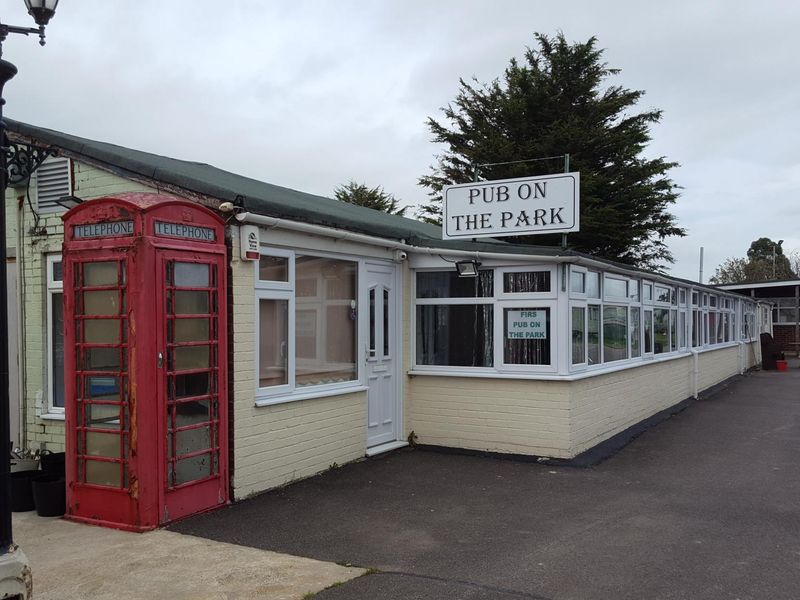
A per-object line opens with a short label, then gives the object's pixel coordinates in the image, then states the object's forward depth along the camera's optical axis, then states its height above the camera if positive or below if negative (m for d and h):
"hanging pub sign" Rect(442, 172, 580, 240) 8.66 +1.30
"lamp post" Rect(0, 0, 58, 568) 3.73 -0.45
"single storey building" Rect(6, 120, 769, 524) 6.99 -0.26
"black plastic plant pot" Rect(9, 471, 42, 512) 6.60 -1.74
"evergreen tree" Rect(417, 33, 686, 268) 29.97 +7.19
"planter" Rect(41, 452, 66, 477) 6.87 -1.52
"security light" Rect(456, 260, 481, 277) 9.24 +0.54
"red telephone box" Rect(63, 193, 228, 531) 5.92 -0.45
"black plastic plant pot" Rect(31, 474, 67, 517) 6.36 -1.71
